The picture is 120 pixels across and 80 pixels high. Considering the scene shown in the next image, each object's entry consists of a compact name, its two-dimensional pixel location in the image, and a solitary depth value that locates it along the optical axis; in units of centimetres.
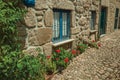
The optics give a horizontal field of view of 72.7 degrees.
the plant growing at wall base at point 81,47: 294
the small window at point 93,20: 389
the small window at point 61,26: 240
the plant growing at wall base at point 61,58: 212
